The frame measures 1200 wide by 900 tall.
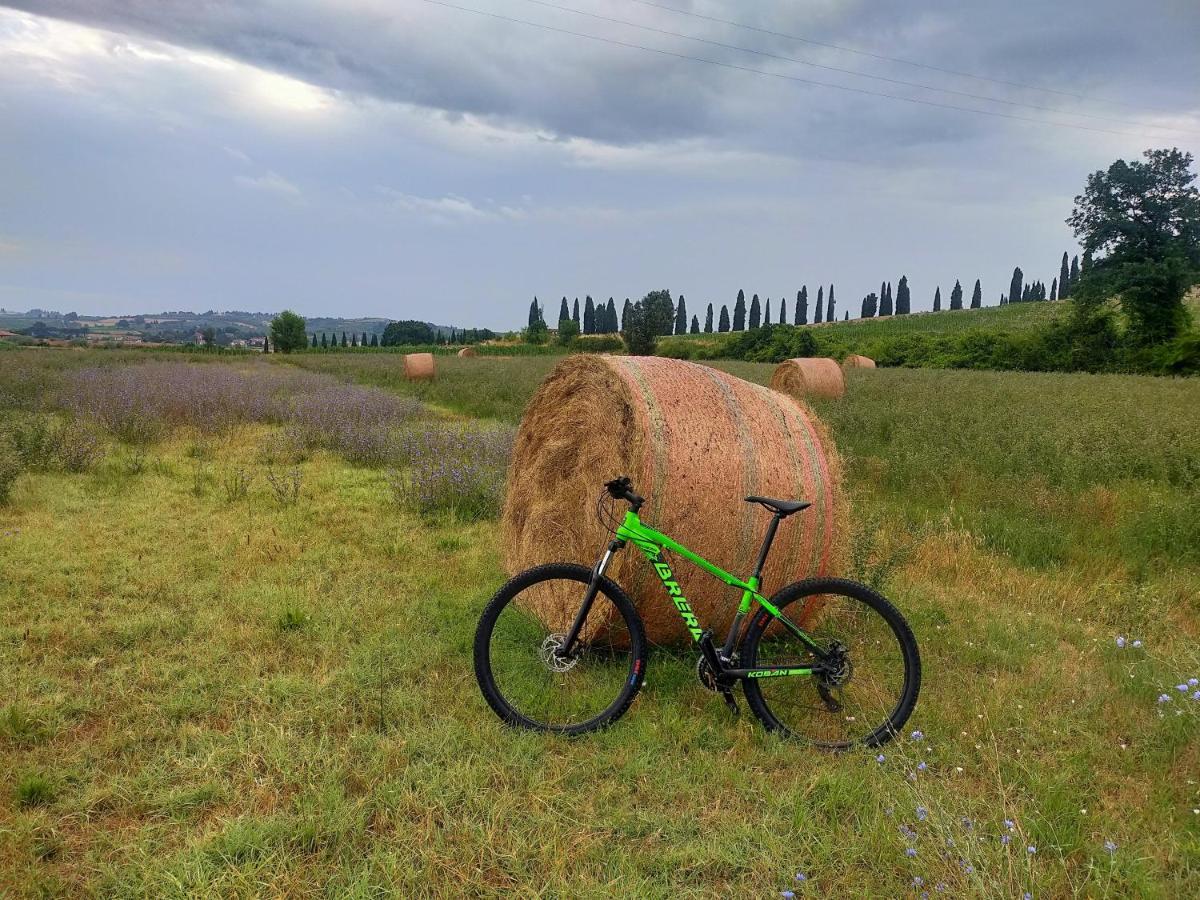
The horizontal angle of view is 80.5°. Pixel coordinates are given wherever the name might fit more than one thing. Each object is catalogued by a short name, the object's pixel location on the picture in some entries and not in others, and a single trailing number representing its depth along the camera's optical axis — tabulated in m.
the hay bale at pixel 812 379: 19.17
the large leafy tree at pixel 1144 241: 36.31
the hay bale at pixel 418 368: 28.16
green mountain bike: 3.77
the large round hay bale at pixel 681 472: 4.22
